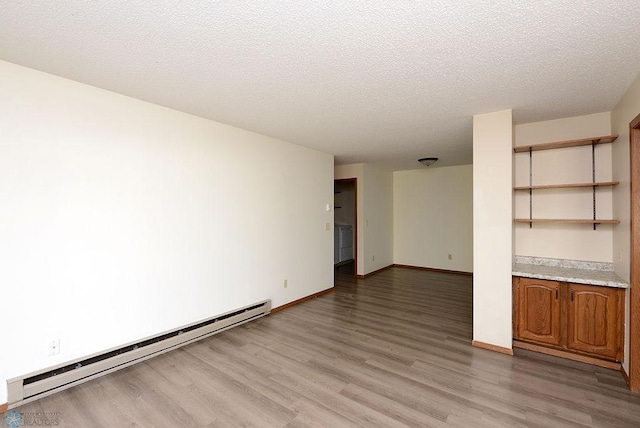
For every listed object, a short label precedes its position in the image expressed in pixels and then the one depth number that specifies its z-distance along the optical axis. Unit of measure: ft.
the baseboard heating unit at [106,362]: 6.73
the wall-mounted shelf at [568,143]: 9.23
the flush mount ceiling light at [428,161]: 17.11
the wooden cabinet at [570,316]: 8.38
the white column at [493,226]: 9.41
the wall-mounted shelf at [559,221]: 8.96
